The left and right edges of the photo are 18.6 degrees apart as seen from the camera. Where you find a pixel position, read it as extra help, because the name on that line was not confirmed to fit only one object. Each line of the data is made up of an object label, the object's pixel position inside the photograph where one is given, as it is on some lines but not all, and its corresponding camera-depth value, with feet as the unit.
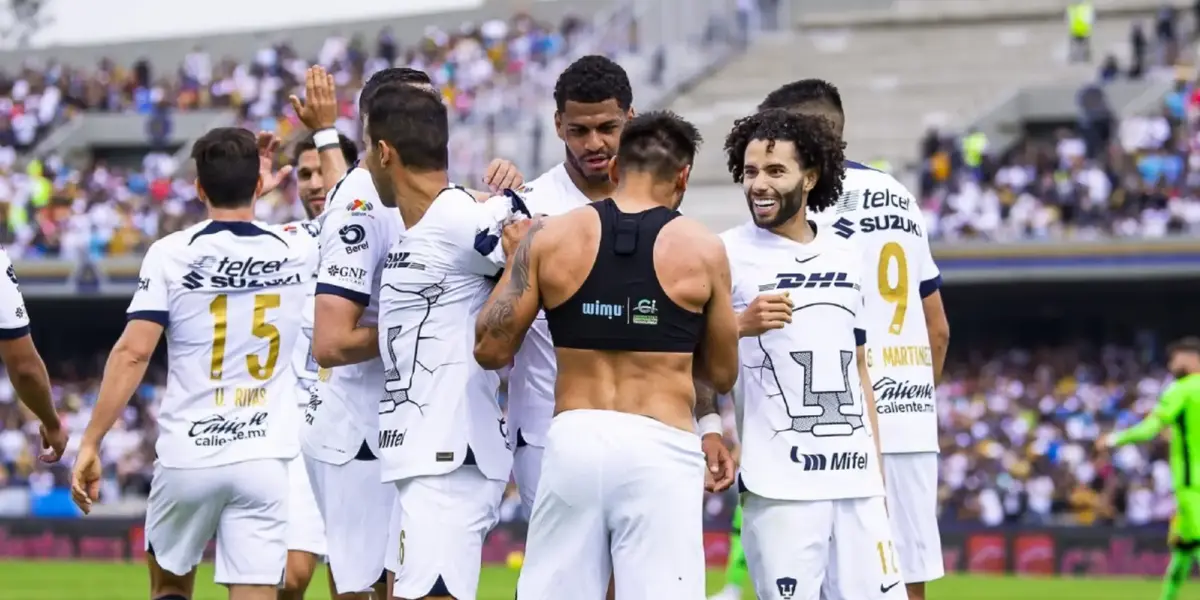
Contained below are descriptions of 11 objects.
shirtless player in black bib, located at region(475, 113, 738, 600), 40.42
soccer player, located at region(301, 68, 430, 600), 47.61
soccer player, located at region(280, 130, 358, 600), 62.16
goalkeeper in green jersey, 93.75
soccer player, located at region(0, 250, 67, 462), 48.00
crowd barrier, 132.70
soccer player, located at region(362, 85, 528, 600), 44.97
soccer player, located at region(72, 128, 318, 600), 52.99
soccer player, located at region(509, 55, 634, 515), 47.56
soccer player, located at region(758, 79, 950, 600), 53.87
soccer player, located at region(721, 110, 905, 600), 45.39
